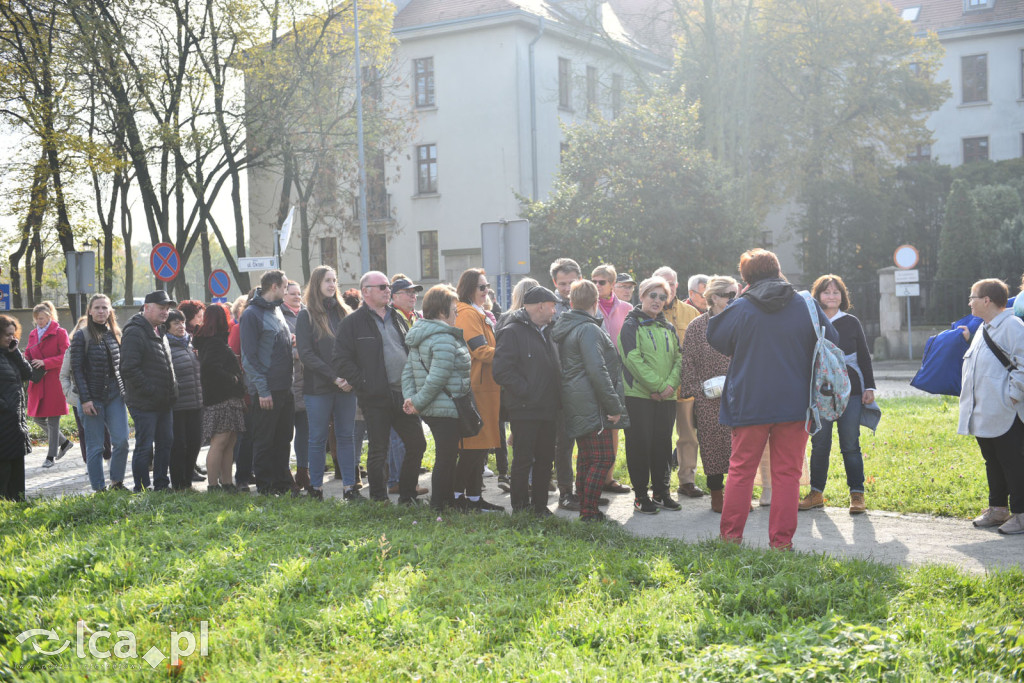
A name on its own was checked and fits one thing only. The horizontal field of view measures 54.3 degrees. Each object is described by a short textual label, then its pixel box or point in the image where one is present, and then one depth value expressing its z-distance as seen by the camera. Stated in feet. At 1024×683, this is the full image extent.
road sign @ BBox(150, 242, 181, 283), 62.34
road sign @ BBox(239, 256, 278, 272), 81.75
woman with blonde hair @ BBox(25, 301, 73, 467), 43.52
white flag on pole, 79.10
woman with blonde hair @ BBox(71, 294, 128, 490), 31.94
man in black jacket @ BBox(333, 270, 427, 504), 27.89
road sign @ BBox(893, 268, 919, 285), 86.74
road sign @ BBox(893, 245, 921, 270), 85.15
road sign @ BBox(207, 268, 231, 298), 83.25
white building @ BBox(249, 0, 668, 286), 130.72
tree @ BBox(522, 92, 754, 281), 86.69
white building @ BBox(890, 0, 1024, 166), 158.40
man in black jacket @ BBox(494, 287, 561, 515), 25.50
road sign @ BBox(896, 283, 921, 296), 86.48
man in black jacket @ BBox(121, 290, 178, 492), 30.45
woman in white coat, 24.26
